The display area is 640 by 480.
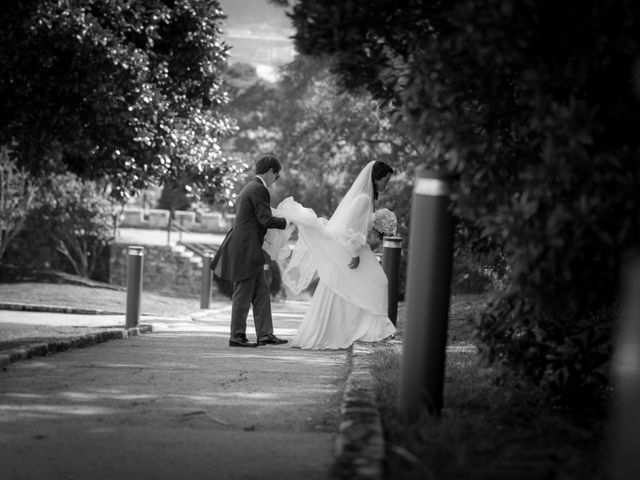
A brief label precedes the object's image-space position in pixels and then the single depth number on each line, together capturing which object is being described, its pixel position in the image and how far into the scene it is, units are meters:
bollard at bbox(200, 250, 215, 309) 19.39
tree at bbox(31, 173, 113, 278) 32.01
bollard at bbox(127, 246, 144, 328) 12.52
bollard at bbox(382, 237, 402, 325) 11.89
